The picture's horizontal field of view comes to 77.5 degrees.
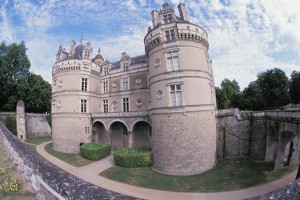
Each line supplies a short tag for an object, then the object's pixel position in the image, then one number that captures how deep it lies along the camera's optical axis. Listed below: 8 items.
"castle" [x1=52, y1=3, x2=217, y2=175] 16.88
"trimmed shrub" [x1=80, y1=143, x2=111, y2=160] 21.84
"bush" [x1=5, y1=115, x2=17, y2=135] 31.88
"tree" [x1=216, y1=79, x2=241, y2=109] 43.44
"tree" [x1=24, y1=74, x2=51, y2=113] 36.53
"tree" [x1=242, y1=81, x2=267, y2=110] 38.97
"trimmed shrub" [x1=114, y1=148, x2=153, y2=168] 18.64
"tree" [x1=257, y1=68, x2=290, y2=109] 36.91
